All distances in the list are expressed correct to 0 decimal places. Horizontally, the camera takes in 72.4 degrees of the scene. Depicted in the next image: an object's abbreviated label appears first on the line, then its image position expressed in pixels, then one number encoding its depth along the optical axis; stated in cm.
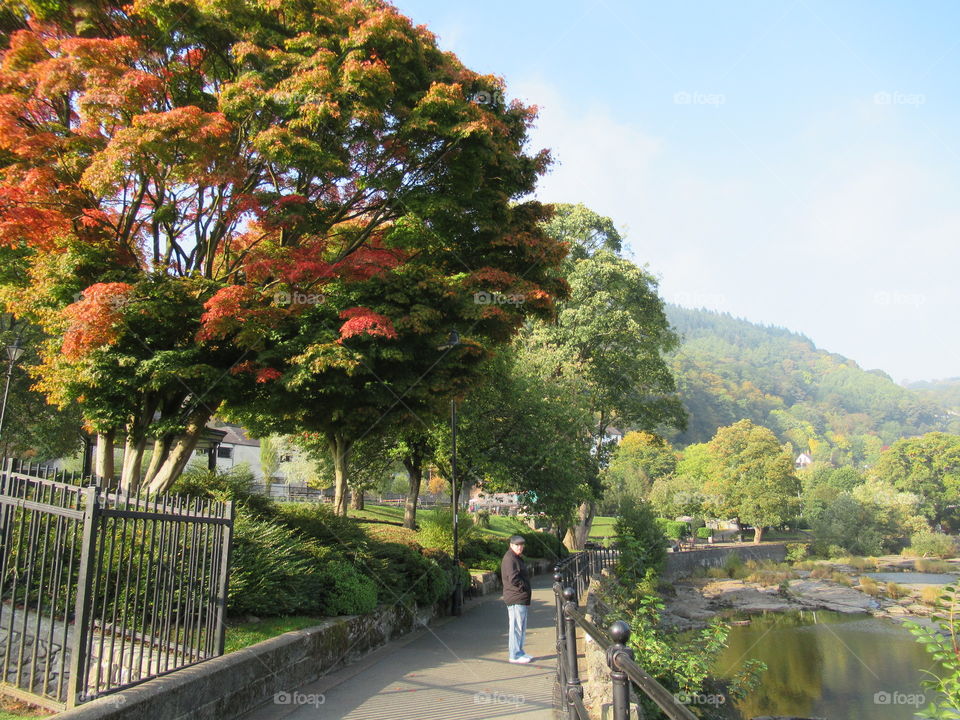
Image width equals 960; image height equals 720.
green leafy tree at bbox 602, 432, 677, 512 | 4953
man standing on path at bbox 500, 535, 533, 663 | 898
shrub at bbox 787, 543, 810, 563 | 4756
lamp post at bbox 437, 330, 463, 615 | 1183
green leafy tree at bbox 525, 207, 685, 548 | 3009
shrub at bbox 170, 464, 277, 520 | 1067
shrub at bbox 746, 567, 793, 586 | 3953
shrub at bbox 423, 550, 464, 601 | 1426
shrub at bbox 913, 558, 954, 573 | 4769
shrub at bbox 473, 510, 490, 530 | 3747
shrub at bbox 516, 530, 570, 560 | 3207
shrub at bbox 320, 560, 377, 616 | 940
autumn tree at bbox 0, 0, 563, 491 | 971
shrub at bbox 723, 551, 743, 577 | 4244
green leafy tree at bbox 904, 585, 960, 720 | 508
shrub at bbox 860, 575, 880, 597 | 3581
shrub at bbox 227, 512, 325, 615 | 801
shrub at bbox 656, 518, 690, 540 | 5475
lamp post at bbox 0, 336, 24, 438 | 1883
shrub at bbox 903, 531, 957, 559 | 5275
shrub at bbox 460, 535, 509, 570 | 2360
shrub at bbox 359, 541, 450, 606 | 1124
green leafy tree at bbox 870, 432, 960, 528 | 7825
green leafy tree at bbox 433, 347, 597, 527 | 2470
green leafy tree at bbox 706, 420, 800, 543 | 5609
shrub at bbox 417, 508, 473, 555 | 1967
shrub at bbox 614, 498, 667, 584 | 2369
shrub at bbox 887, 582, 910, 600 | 3515
